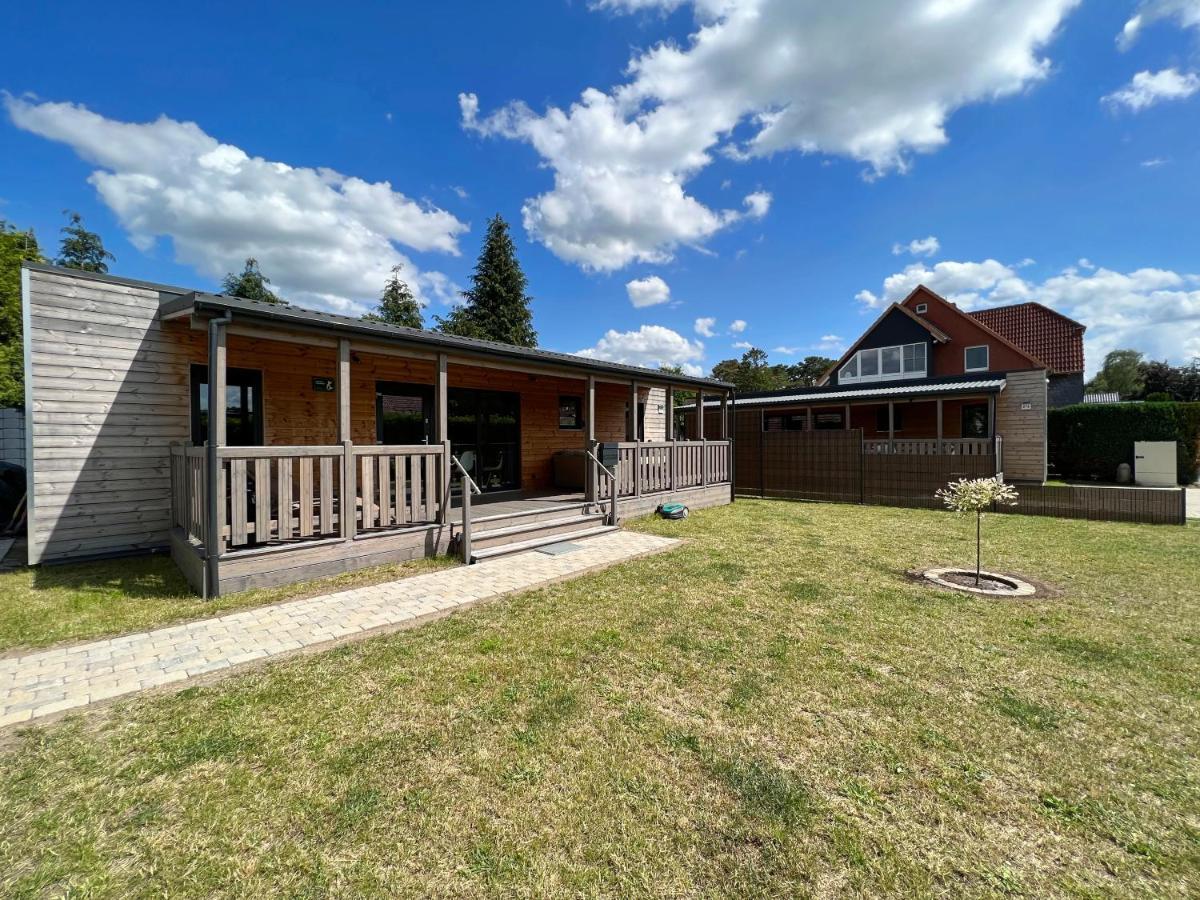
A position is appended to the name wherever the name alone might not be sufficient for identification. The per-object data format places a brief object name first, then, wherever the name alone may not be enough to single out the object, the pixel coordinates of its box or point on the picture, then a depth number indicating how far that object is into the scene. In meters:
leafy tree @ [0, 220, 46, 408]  10.69
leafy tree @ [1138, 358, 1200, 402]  33.44
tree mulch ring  4.73
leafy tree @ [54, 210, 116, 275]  27.66
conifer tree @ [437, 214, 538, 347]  29.97
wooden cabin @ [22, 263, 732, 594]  4.82
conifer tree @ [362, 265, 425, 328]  33.56
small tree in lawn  5.02
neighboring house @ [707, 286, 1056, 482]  12.32
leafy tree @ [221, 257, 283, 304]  34.22
